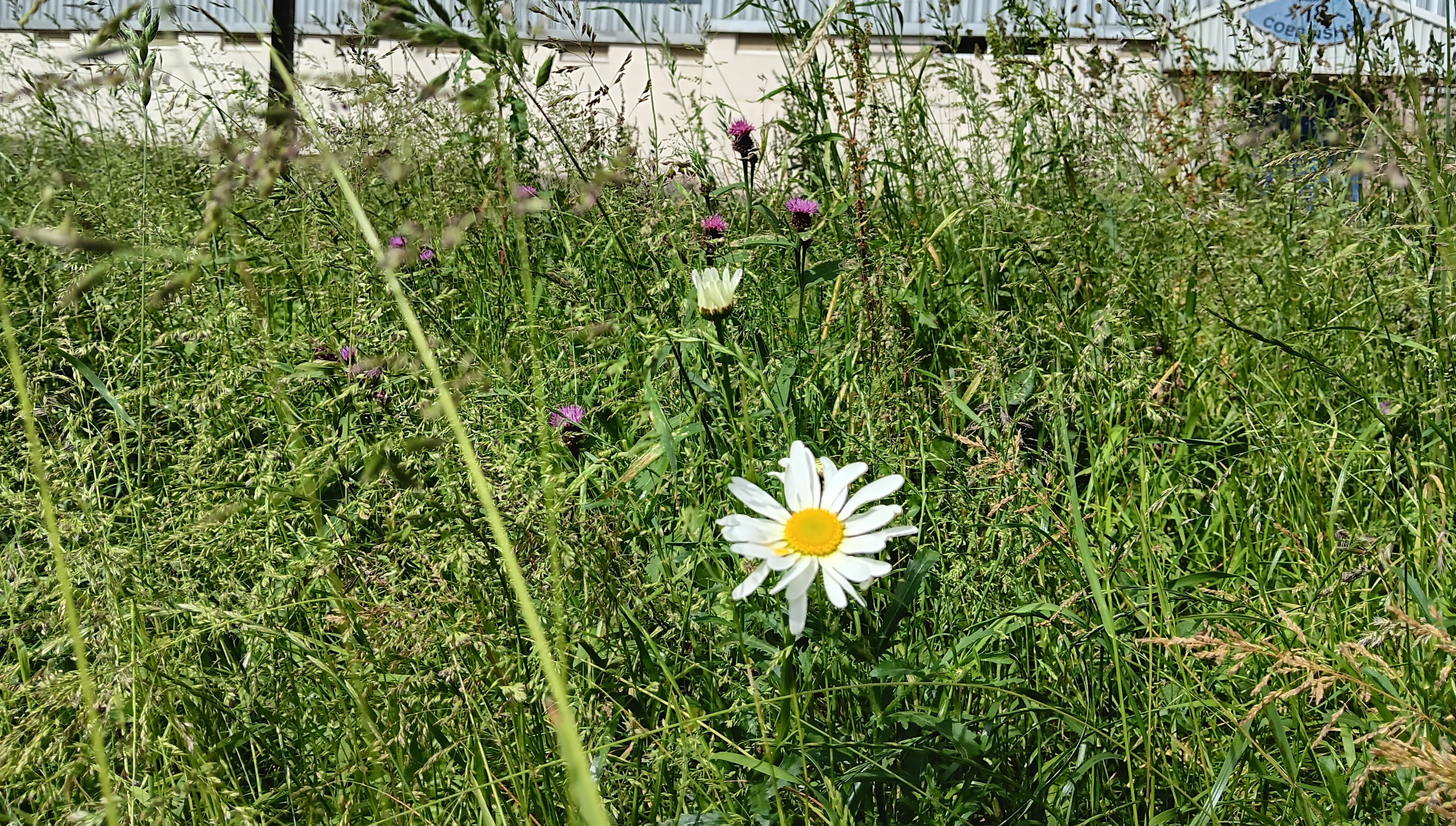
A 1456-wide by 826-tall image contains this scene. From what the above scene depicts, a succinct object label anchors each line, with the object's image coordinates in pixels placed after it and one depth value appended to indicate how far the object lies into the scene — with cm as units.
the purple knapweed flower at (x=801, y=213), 170
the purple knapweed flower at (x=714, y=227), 167
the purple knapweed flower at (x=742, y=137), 182
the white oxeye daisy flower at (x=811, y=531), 75
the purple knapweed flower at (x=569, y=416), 128
